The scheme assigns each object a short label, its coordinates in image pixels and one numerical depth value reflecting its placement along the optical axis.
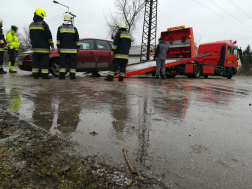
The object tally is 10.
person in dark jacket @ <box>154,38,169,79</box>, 9.92
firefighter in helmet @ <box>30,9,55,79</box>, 6.78
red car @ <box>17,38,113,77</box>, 8.03
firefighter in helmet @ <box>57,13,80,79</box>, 6.85
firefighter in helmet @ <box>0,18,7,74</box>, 8.64
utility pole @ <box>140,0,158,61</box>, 22.69
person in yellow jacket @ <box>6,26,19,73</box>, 9.17
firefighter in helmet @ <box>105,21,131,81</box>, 7.13
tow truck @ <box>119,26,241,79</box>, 11.40
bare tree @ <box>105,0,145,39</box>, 30.81
